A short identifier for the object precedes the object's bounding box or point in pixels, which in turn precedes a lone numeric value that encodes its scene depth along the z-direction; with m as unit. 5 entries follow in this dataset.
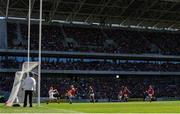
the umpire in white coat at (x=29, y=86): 26.30
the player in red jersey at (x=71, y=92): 50.15
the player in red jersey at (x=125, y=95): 58.79
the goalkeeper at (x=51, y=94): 49.99
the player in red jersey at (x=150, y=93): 55.73
